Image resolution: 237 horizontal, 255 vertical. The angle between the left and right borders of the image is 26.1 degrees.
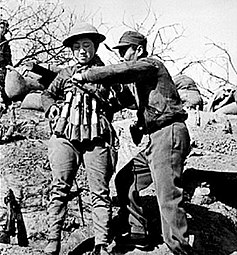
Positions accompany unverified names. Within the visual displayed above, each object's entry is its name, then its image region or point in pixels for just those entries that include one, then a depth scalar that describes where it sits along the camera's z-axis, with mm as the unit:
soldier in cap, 3887
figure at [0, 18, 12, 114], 7695
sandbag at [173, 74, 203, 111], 7242
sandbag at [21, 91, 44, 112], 7575
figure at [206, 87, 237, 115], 8211
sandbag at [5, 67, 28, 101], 7745
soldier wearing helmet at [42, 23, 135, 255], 3807
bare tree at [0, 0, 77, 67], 12672
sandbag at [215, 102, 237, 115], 8148
